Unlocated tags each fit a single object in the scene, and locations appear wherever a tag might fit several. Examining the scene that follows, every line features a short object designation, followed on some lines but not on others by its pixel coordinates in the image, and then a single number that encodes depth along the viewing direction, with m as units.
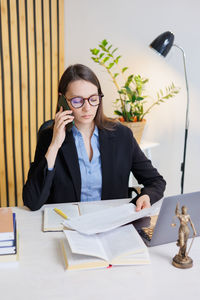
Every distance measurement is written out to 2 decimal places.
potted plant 2.67
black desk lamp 2.56
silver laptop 1.13
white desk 0.95
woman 1.66
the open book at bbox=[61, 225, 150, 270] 1.08
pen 1.44
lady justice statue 1.07
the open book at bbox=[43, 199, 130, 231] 1.36
